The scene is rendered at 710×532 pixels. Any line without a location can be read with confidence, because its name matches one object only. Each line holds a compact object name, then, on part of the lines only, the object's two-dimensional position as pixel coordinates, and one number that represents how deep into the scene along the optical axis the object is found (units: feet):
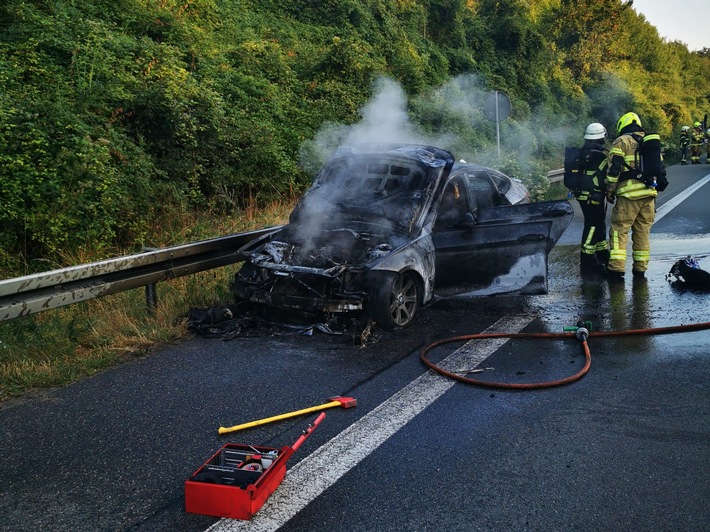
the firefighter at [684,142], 91.93
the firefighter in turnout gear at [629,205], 25.66
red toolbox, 9.70
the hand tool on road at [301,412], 12.71
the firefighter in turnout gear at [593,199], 27.09
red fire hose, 15.34
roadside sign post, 49.44
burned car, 18.84
